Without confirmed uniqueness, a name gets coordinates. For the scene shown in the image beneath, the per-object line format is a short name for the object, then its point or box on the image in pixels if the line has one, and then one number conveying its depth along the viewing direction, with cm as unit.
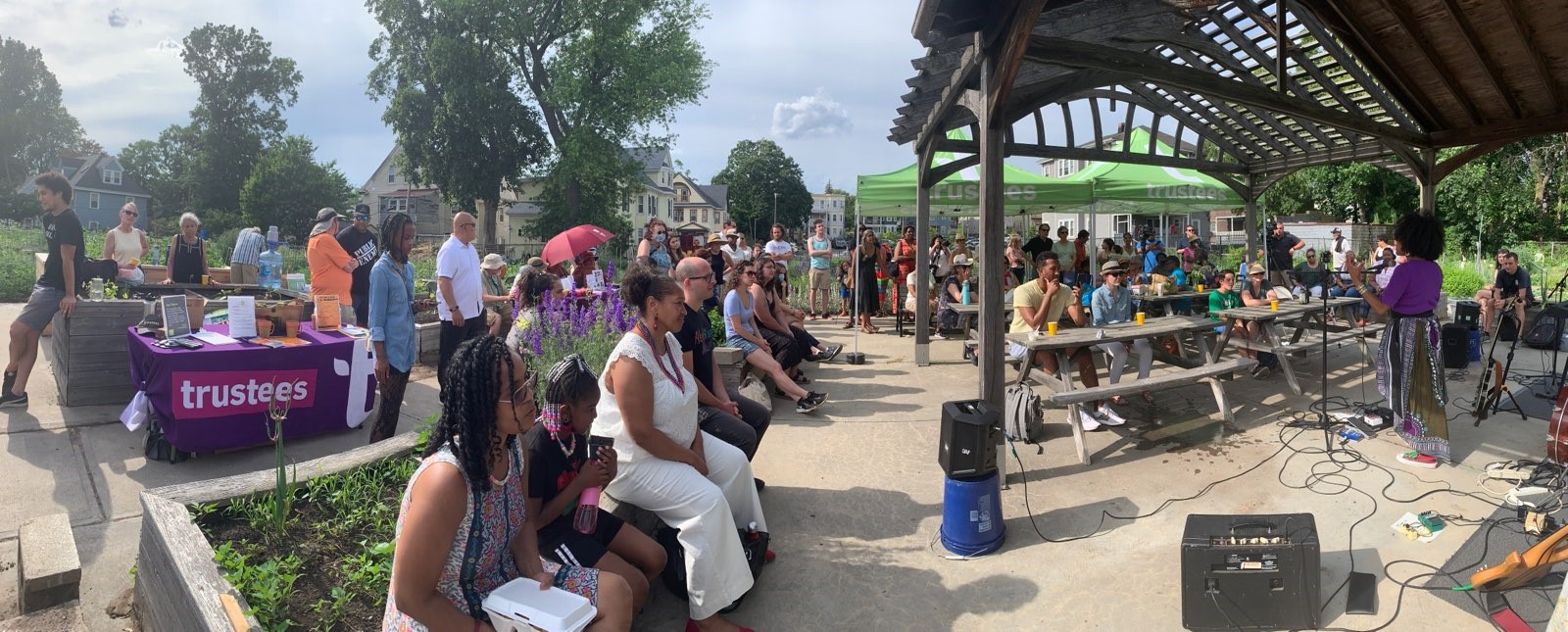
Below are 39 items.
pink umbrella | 830
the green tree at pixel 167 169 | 5059
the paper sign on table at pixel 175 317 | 485
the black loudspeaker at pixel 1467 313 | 1015
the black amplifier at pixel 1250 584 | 313
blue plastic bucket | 383
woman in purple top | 500
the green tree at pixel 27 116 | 5988
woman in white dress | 304
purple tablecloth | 440
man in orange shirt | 547
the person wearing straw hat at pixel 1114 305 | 664
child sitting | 278
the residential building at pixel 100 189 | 5444
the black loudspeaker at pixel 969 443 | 374
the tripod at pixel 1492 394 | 615
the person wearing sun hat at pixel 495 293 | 730
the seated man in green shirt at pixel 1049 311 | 614
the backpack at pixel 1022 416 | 559
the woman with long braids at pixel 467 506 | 196
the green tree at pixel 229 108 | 4909
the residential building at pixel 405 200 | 5662
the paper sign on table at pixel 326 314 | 538
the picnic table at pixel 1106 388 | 522
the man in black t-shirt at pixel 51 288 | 519
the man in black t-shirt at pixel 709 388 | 416
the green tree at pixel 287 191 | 4422
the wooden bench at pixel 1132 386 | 516
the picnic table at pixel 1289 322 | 708
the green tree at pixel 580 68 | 2962
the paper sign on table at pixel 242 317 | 484
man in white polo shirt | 525
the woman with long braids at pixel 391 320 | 479
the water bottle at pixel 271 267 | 1043
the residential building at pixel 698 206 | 7538
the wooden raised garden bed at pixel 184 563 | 243
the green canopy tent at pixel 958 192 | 974
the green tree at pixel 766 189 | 8131
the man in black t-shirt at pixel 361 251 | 629
